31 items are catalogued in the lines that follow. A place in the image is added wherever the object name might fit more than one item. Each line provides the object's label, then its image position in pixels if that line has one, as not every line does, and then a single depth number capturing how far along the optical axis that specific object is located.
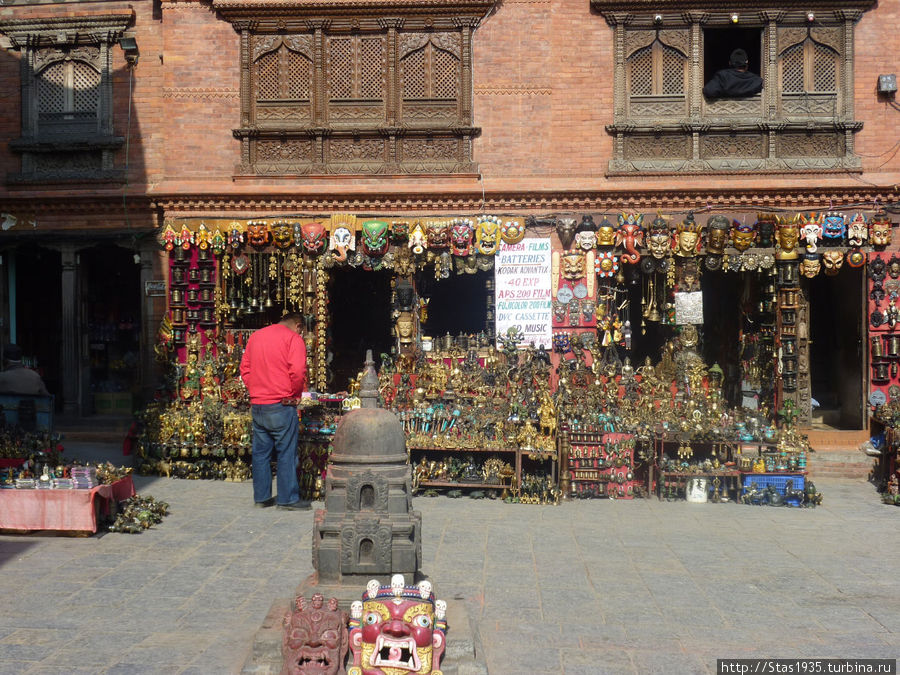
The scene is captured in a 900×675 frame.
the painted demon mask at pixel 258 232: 13.24
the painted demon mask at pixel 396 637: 5.13
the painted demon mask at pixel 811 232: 12.52
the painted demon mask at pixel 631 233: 12.84
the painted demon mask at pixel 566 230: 12.91
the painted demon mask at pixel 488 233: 12.97
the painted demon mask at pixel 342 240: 13.13
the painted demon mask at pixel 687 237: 12.68
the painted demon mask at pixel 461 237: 12.92
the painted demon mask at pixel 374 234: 13.04
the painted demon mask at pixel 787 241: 12.48
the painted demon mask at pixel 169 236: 13.42
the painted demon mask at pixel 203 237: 13.38
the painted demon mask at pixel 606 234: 12.84
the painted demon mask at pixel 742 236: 12.67
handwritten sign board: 13.01
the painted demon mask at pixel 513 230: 13.00
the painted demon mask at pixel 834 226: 12.48
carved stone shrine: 5.98
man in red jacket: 9.67
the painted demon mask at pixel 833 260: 12.53
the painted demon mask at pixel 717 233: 12.62
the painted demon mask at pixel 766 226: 12.63
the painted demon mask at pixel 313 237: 13.12
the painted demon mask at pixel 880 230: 12.42
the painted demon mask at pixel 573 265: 12.91
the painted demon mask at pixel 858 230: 12.45
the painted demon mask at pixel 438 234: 13.00
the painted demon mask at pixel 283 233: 13.17
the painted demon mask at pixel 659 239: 12.73
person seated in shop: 11.03
